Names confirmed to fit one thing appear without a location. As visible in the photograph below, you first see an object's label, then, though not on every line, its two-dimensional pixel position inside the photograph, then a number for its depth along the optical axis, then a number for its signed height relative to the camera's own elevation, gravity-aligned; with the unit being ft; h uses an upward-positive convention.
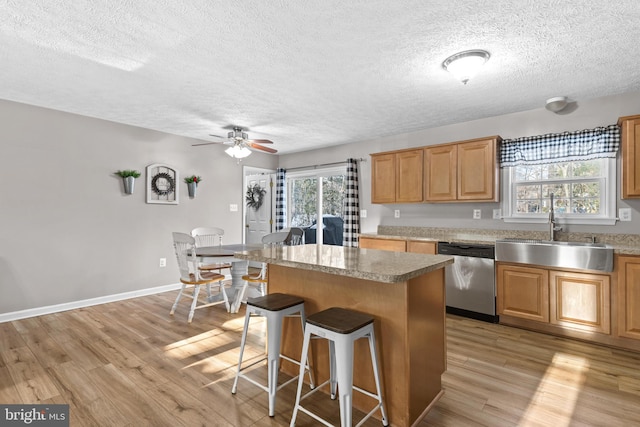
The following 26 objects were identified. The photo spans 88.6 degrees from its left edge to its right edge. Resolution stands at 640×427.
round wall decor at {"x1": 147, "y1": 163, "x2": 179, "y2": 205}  15.12 +1.46
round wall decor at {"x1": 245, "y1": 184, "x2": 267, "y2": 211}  21.65 +1.26
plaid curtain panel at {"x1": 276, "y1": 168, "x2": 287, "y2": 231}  20.62 +0.94
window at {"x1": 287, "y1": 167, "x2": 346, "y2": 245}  18.85 +0.80
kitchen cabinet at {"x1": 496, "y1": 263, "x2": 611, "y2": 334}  9.55 -2.55
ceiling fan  13.16 +2.80
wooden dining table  11.48 -1.93
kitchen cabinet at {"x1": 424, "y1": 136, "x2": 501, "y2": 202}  12.28 +1.72
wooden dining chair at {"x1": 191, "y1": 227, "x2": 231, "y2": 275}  14.34 -1.19
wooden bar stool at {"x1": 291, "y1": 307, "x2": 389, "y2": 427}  5.21 -2.05
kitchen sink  9.37 -1.19
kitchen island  5.74 -1.80
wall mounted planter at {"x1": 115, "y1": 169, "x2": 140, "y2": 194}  14.06 +1.61
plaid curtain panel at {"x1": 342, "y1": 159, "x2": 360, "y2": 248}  17.22 +0.63
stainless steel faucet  11.41 -0.39
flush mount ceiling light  7.89 +3.76
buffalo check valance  10.68 +2.41
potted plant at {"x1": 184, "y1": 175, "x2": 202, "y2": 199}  16.29 +1.59
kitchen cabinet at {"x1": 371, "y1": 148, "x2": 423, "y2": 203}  14.24 +1.75
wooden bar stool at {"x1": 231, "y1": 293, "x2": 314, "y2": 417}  6.24 -2.06
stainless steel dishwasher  11.39 -2.38
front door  21.33 +0.13
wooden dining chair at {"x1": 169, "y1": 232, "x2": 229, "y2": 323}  11.58 -1.94
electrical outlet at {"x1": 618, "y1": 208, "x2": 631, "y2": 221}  10.61 +0.03
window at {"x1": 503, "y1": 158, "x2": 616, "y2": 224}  11.05 +0.86
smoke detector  10.93 +3.79
